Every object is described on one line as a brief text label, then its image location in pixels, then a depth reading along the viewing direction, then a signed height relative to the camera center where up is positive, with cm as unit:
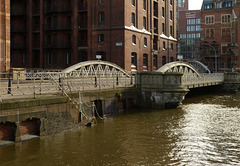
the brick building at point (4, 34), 2656 +454
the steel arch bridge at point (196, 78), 3025 +79
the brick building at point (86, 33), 4025 +755
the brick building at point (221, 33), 6562 +1170
